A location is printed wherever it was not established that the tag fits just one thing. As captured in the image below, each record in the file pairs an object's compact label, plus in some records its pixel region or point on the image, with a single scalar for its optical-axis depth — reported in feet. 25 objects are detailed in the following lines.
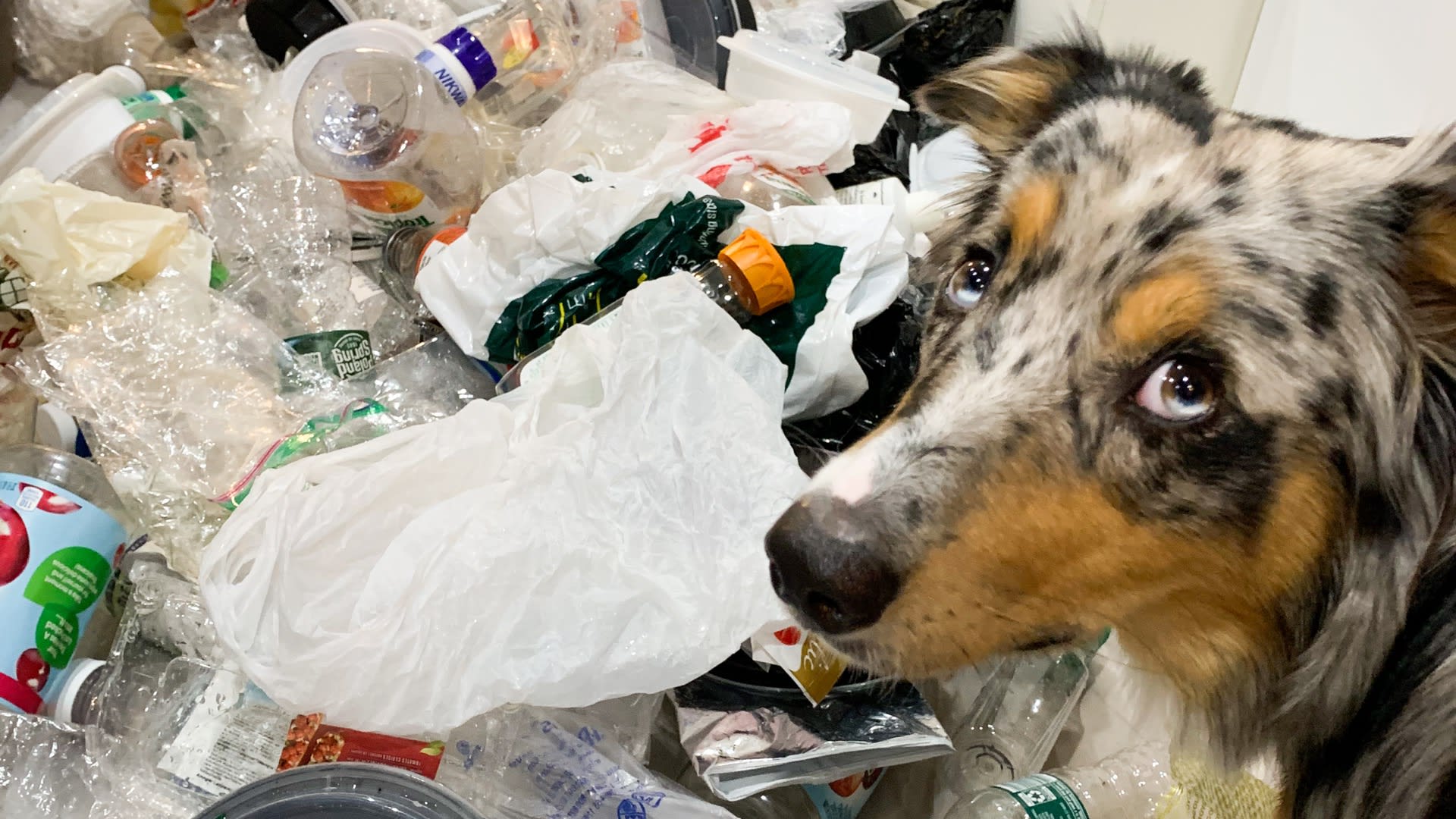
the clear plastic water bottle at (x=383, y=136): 2.63
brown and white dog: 1.61
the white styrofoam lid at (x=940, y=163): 2.68
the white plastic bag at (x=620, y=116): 2.74
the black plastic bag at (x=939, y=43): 3.20
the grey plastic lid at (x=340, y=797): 1.72
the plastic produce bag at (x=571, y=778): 1.92
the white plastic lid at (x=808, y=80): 2.70
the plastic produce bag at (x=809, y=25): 3.12
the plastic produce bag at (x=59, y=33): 3.07
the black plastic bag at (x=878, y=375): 2.36
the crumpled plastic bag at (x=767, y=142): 2.57
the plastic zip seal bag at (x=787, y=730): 1.95
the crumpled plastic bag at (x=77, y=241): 2.40
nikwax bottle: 2.66
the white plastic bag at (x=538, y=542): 1.89
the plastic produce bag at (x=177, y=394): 2.21
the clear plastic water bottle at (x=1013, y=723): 2.23
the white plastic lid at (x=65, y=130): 2.63
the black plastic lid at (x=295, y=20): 3.00
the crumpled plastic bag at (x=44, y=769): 2.01
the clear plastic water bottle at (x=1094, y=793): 2.01
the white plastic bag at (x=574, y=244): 2.37
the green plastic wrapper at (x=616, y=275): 2.34
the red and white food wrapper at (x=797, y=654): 1.98
